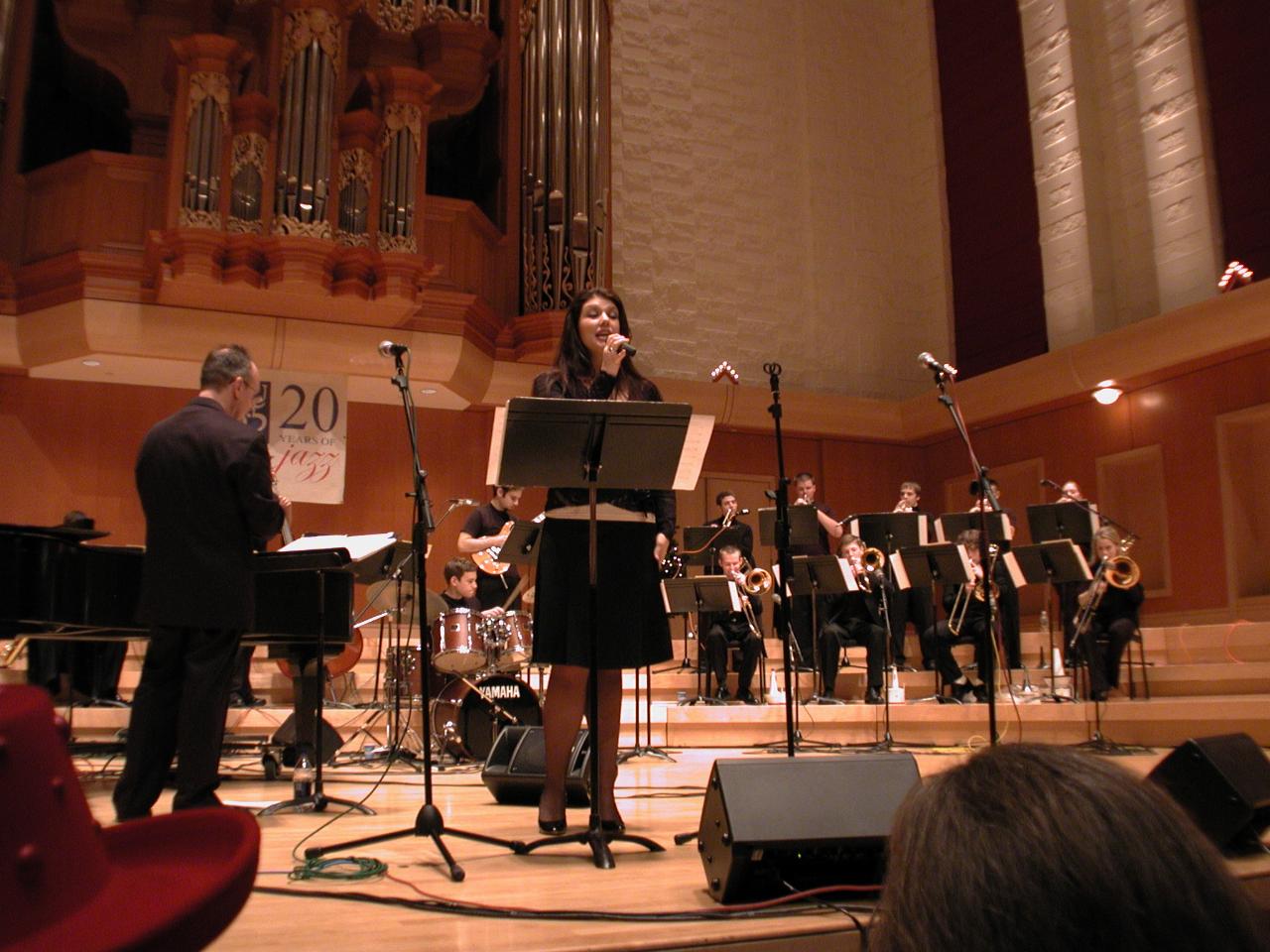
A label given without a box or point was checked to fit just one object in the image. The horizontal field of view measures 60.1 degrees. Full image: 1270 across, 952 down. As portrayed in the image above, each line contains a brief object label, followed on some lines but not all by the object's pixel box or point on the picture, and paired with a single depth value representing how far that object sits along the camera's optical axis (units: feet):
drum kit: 19.13
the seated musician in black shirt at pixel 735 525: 26.68
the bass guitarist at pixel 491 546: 22.30
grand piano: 12.86
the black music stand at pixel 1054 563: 21.79
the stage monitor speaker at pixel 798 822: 7.65
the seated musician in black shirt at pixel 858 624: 25.68
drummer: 23.36
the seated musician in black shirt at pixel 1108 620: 23.48
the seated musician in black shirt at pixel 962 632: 25.84
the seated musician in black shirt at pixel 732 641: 26.86
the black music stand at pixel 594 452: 9.35
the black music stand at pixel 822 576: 22.36
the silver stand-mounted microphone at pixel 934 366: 13.71
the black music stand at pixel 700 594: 23.16
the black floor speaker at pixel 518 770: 13.99
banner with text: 29.76
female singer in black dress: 10.30
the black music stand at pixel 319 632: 12.93
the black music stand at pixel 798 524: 23.77
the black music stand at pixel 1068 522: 24.31
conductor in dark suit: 11.31
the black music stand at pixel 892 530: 24.56
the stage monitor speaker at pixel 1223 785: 8.59
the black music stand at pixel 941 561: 22.82
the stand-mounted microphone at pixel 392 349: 10.96
